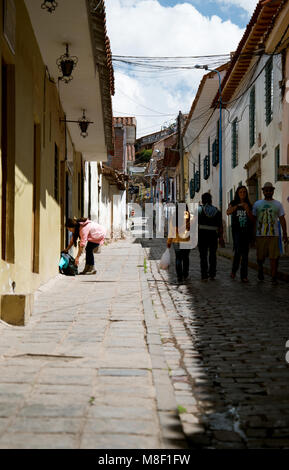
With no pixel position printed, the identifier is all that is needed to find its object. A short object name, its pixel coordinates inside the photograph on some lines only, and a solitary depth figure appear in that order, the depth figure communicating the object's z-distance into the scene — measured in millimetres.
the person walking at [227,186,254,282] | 9930
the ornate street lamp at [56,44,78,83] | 8727
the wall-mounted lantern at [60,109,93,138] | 12461
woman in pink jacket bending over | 11109
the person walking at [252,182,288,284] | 9809
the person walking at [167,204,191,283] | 10047
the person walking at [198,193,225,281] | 10117
